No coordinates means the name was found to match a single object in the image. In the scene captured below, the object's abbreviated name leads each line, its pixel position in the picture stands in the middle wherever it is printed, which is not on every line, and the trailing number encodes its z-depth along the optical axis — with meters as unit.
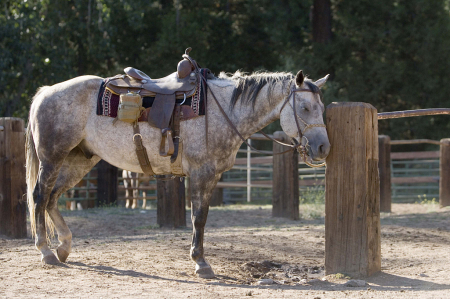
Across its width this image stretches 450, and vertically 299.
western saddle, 9.00
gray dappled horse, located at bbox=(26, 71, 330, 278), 8.63
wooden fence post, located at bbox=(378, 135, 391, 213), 18.42
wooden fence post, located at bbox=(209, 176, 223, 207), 23.69
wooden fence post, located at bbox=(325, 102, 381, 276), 8.27
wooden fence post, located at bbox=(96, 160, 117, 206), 21.80
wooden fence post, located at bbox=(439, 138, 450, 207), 19.80
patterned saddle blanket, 9.08
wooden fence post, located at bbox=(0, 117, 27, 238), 12.95
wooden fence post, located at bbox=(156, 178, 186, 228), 14.49
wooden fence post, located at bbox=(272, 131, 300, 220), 16.53
